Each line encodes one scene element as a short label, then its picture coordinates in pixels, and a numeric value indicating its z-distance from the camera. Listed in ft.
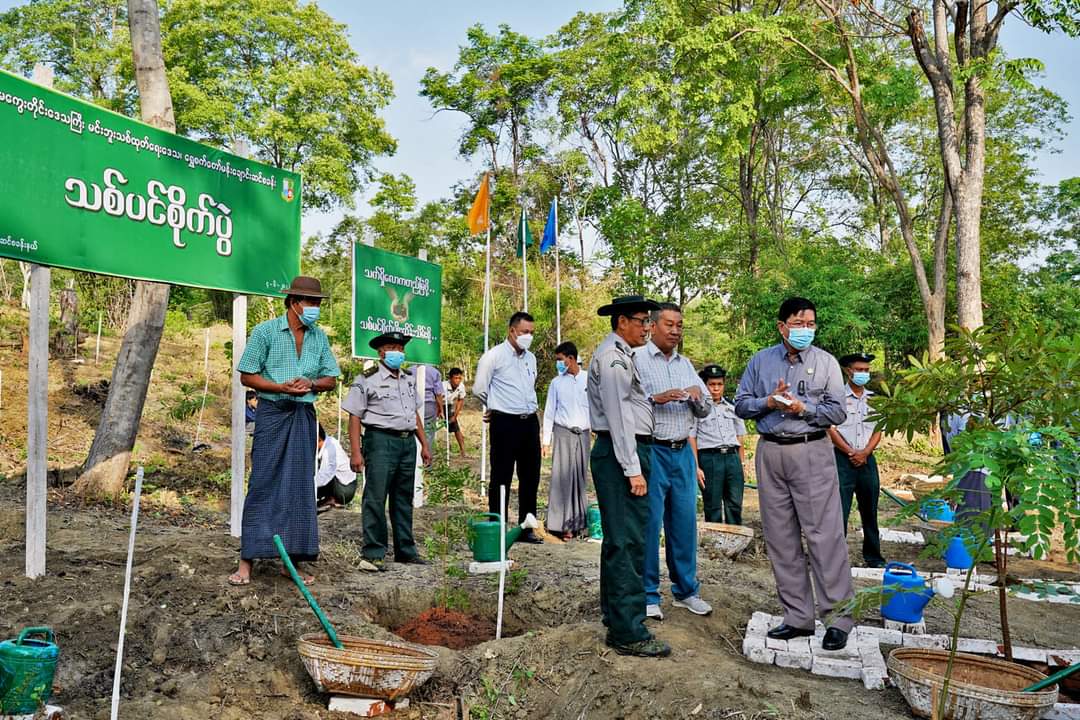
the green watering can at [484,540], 21.40
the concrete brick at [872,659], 14.15
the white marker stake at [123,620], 10.85
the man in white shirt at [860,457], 22.94
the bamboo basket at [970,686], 10.84
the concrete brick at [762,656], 14.93
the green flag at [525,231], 46.19
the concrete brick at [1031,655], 14.26
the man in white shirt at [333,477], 30.32
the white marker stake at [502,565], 16.63
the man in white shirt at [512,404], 26.04
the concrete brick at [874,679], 13.58
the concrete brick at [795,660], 14.57
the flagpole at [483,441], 36.64
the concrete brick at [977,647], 14.71
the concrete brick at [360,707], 13.99
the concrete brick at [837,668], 14.11
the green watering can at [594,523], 27.66
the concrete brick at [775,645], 15.02
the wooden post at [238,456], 22.68
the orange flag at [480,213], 41.50
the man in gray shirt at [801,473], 15.40
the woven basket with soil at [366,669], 13.50
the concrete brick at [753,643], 15.13
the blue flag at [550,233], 53.57
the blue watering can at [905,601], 16.16
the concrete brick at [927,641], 15.56
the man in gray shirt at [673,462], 17.08
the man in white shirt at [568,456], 27.94
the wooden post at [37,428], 17.53
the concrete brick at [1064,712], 11.78
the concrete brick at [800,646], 14.89
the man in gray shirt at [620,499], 14.75
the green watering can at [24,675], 11.56
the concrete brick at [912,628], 16.83
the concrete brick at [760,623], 16.44
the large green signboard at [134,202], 17.58
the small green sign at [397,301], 30.30
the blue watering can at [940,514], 25.64
